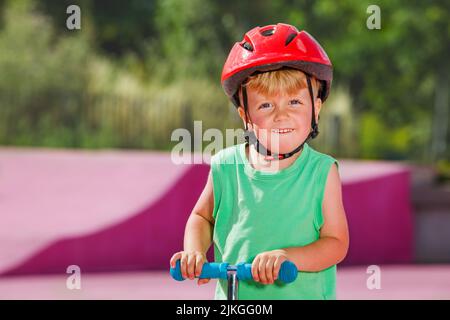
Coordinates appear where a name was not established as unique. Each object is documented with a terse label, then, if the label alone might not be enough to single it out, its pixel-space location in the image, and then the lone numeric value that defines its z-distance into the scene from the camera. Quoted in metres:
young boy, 4.89
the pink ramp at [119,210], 14.04
